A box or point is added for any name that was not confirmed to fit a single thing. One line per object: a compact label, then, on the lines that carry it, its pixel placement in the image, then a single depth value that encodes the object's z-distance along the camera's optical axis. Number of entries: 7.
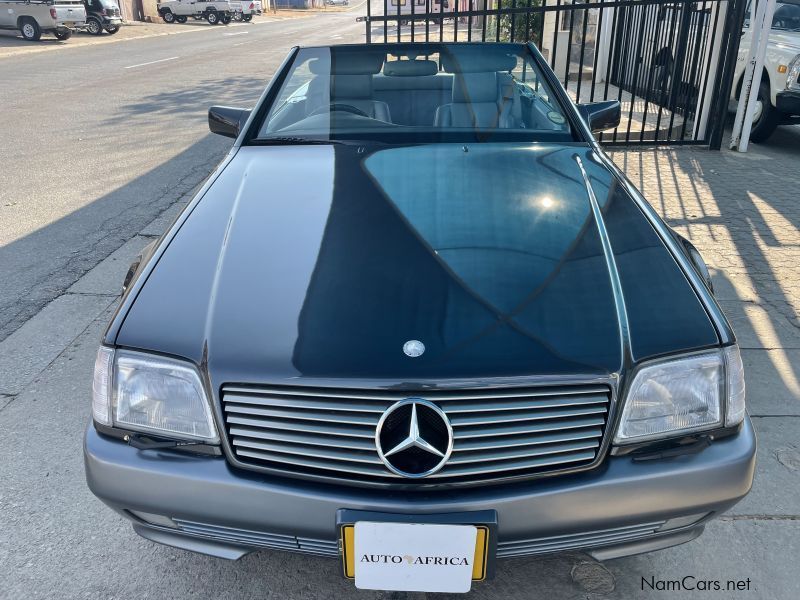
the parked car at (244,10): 36.94
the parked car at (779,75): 6.92
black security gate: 6.61
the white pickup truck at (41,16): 20.36
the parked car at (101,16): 23.89
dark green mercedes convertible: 1.57
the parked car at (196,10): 34.97
